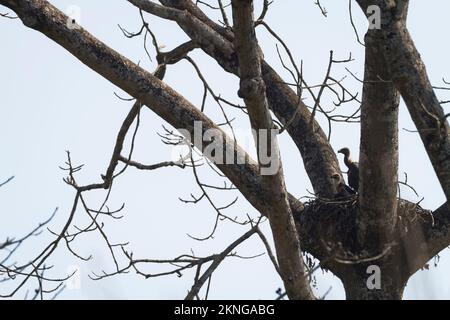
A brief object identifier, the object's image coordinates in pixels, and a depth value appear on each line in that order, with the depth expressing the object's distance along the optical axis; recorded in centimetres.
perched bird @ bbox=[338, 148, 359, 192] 1694
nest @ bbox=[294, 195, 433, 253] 1382
